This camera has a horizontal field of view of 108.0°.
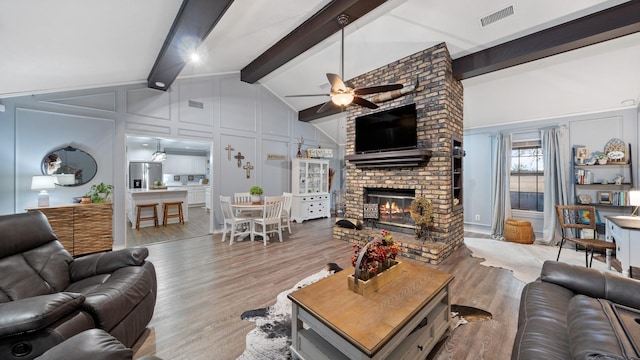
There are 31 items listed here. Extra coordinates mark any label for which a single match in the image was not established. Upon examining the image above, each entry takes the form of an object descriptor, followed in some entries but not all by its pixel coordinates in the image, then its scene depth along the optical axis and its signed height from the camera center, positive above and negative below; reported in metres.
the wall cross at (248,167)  6.02 +0.35
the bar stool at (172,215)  6.34 -0.91
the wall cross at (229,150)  5.69 +0.75
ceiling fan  2.71 +1.09
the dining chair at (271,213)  4.48 -0.66
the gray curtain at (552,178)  4.41 +0.02
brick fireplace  3.77 +0.20
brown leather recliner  1.17 -0.75
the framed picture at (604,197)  4.00 -0.32
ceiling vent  2.93 +2.14
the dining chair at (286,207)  5.00 -0.59
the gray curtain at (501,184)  5.01 -0.10
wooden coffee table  1.30 -0.85
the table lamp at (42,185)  3.36 -0.05
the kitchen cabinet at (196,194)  9.12 -0.53
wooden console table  3.48 -0.70
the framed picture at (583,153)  4.24 +0.47
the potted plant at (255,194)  4.76 -0.28
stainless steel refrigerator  7.93 +0.29
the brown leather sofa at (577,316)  0.91 -0.70
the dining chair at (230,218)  4.55 -0.75
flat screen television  4.03 +0.93
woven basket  4.51 -1.03
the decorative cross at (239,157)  5.84 +0.59
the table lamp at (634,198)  3.05 -0.25
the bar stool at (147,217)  5.91 -0.86
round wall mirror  3.74 +0.26
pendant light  7.83 +0.86
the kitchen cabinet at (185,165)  9.17 +0.67
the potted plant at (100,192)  3.94 -0.19
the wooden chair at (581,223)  3.00 -0.73
